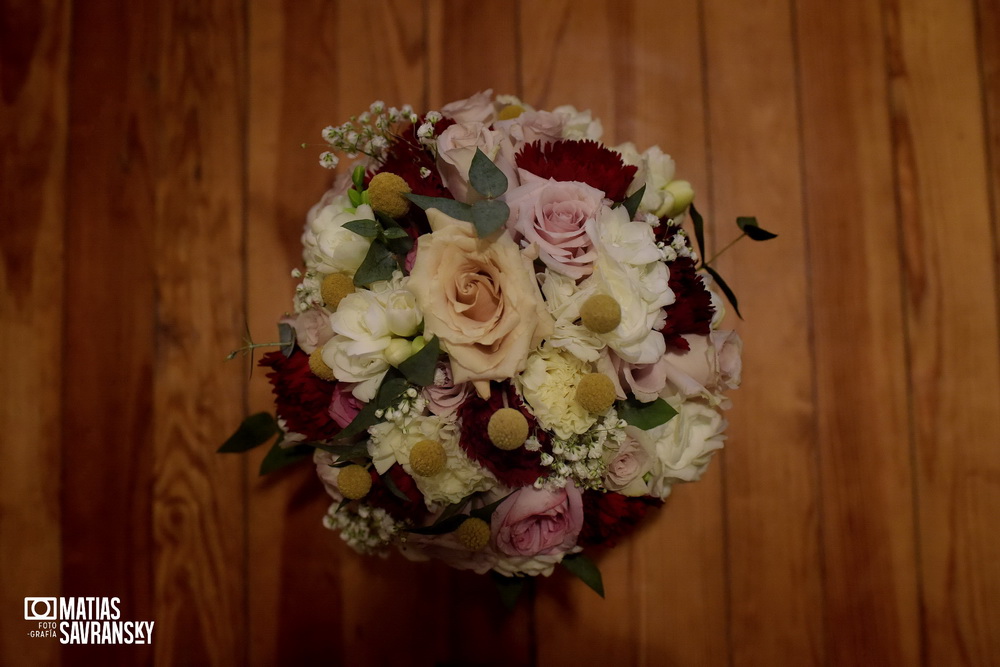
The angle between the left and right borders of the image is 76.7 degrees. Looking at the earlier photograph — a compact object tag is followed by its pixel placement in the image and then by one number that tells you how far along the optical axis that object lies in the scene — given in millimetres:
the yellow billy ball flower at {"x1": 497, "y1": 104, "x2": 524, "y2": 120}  781
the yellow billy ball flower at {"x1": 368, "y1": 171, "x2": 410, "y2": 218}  645
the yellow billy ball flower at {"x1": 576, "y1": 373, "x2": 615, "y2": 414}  607
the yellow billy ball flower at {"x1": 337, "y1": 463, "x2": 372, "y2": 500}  657
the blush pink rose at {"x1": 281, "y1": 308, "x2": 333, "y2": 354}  700
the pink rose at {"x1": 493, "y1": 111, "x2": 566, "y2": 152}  707
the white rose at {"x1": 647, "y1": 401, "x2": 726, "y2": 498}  711
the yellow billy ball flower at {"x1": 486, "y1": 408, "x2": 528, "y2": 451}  588
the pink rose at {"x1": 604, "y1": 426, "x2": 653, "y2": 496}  668
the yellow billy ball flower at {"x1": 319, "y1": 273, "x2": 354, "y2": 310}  672
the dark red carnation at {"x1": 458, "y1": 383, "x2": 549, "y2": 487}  626
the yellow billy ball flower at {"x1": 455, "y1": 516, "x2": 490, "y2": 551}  674
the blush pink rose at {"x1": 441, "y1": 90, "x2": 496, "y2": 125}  742
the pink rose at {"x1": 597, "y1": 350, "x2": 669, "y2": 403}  635
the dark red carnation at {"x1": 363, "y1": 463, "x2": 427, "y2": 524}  676
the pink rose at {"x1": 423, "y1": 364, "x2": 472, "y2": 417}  636
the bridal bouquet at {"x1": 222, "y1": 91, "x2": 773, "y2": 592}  603
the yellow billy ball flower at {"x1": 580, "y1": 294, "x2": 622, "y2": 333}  585
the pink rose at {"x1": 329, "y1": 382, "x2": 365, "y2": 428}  673
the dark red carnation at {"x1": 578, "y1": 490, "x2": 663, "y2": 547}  704
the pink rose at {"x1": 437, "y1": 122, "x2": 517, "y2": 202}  640
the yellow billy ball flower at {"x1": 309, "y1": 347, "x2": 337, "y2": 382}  670
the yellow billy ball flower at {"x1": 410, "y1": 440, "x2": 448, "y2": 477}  612
